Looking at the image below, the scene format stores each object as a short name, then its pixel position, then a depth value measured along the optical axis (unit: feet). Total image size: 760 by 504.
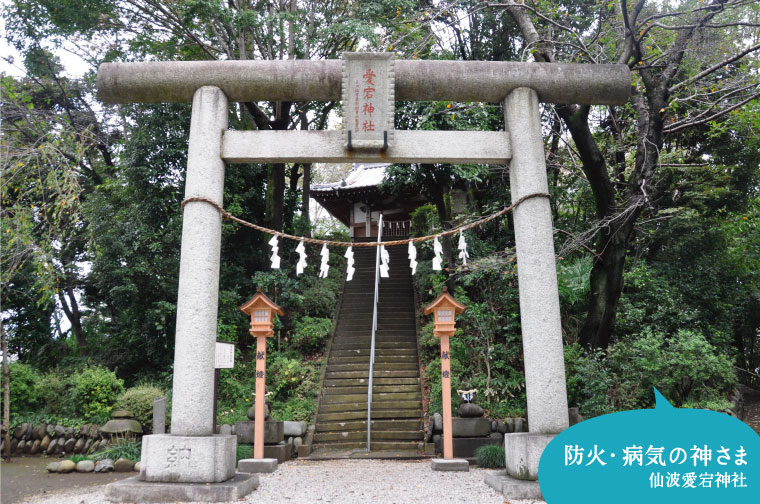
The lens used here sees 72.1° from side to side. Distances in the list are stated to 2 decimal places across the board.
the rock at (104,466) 25.81
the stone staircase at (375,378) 30.19
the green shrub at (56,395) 32.81
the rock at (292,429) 28.89
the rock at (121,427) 29.50
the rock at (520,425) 28.09
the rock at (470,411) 27.37
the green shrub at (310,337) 39.11
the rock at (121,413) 30.09
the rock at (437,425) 28.40
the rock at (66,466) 25.75
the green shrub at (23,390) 32.94
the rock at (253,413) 27.66
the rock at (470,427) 27.17
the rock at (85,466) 25.80
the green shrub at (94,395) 31.40
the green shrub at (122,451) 26.86
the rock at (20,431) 31.17
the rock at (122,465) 25.93
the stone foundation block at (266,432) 27.48
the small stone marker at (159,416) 22.13
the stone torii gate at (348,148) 17.52
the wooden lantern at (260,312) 24.44
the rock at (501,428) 28.02
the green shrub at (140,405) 30.48
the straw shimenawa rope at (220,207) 18.38
